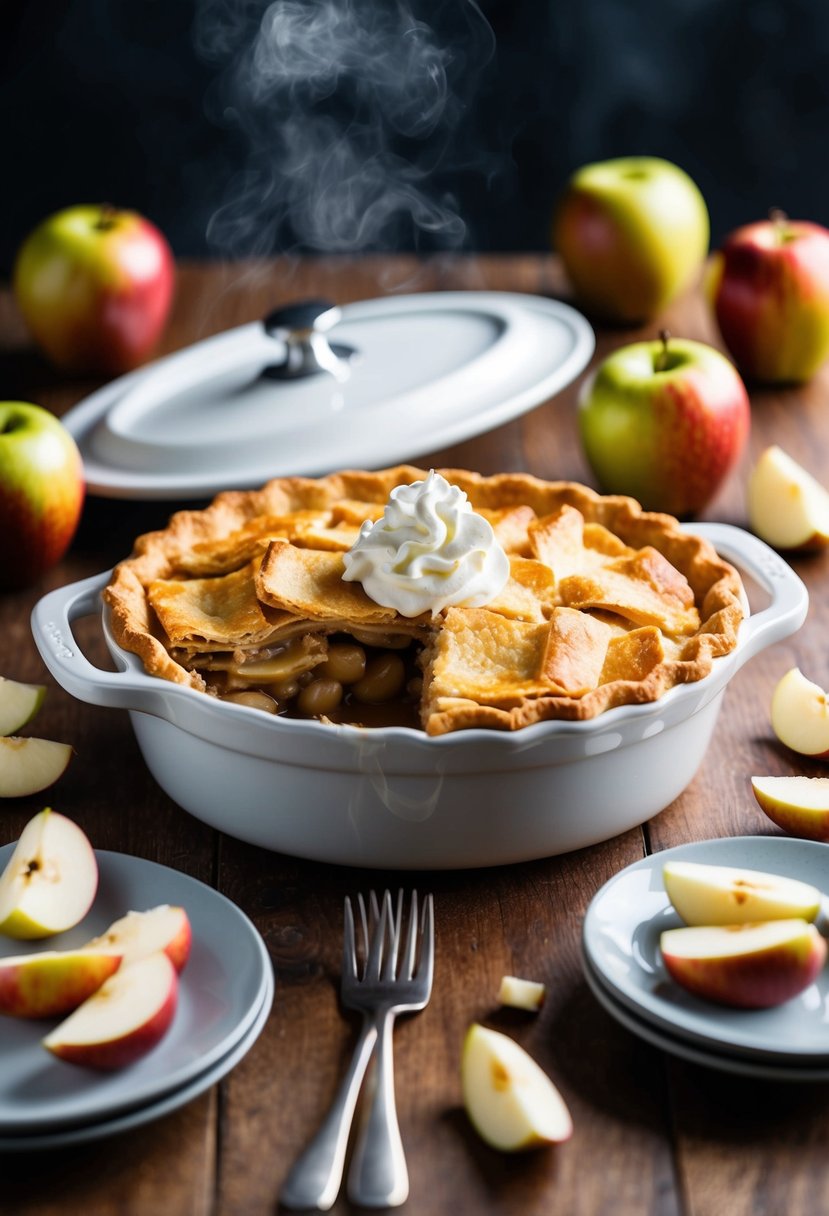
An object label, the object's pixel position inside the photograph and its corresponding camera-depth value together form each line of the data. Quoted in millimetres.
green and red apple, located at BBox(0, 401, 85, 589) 921
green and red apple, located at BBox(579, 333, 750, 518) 969
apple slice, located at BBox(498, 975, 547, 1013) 706
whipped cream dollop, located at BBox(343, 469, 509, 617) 799
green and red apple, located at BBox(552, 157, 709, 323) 1166
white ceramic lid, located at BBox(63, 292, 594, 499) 952
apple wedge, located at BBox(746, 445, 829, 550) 956
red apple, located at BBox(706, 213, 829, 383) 1096
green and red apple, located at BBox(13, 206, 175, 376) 1119
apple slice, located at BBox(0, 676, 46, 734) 830
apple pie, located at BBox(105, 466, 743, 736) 766
